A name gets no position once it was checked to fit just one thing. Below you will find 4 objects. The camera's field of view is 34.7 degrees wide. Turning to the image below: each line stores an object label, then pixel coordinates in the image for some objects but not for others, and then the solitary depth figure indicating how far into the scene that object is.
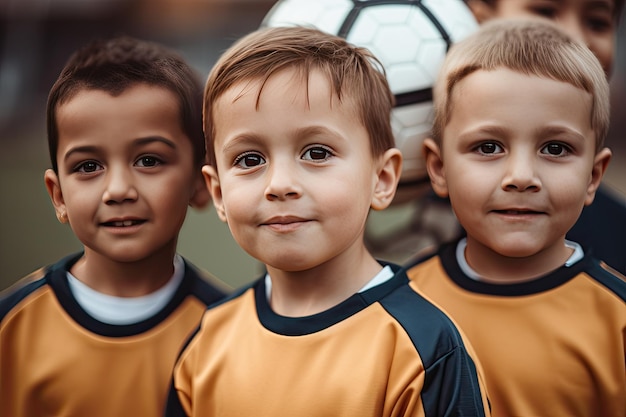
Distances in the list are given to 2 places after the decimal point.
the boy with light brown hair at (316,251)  0.74
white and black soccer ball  0.91
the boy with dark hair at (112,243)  0.85
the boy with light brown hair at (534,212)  0.78
